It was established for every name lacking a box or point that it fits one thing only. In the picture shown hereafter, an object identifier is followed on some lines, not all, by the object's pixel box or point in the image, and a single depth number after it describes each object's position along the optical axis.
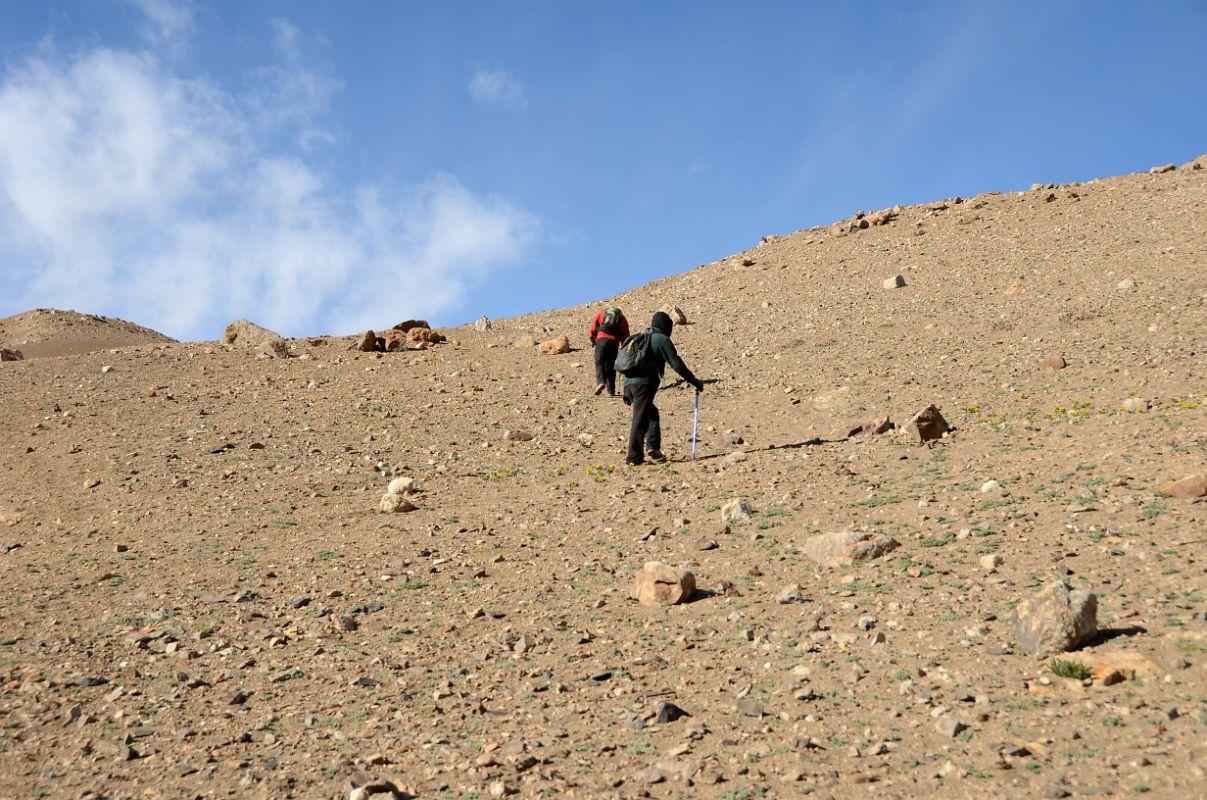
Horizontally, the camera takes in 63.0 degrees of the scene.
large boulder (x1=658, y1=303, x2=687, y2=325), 25.39
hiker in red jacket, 18.97
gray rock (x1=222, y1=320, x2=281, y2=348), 26.14
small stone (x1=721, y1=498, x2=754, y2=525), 10.65
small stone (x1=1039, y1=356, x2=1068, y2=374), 15.79
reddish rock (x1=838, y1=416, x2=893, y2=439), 13.95
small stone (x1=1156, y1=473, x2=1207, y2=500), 8.83
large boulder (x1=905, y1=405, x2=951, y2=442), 13.01
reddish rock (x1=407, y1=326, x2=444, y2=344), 24.56
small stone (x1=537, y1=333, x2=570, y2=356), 23.17
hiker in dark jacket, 13.80
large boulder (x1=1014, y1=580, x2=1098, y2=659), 6.24
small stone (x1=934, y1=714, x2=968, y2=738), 5.62
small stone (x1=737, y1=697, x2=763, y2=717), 6.29
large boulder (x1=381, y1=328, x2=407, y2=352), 24.12
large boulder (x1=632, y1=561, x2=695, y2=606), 8.45
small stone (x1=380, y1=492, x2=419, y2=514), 12.70
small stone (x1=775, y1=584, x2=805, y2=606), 8.12
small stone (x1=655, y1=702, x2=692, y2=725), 6.33
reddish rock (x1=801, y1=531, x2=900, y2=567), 8.80
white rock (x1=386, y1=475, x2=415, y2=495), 13.39
